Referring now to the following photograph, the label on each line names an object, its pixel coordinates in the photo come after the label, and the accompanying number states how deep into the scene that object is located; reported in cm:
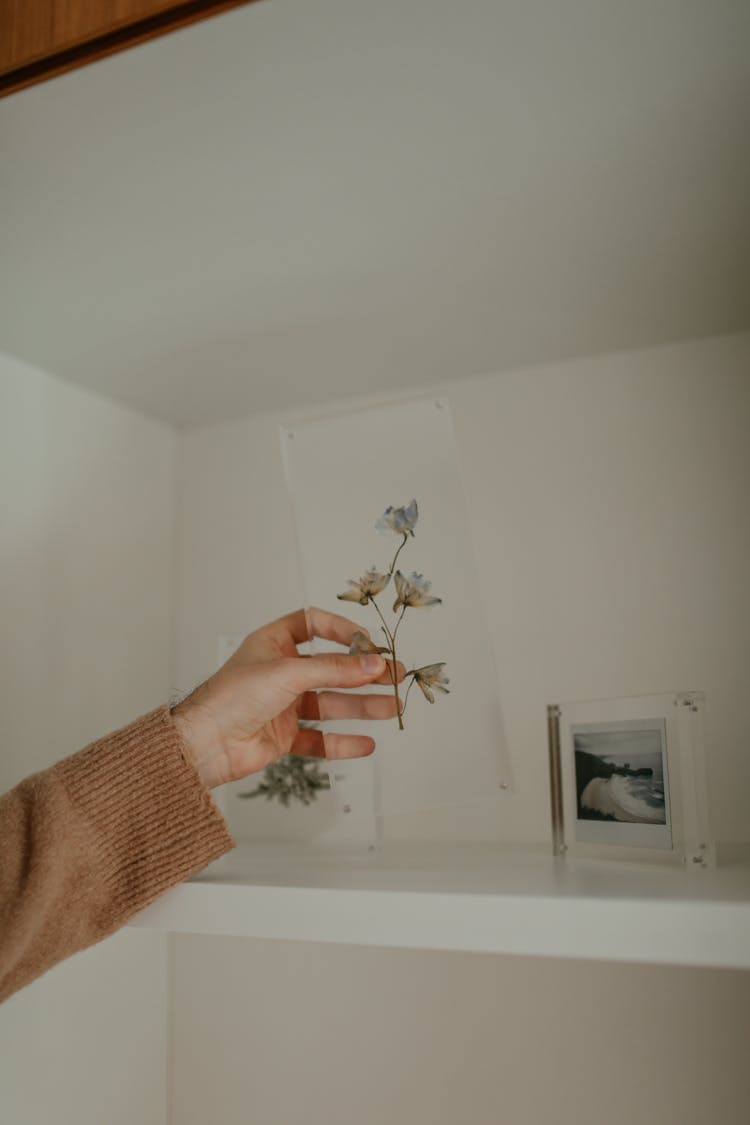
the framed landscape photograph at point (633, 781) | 71
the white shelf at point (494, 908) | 52
